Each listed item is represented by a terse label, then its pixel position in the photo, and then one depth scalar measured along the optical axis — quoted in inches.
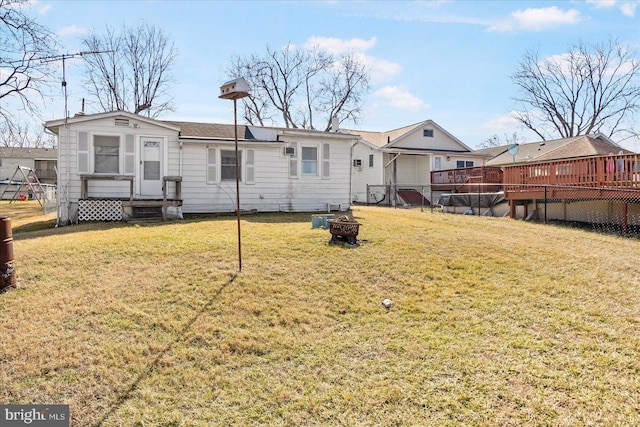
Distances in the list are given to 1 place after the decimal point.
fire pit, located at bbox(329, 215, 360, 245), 291.0
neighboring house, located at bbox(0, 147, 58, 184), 1422.2
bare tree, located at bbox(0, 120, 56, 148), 1622.5
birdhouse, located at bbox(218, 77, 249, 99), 232.1
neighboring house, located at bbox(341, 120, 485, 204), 852.0
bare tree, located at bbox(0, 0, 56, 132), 481.7
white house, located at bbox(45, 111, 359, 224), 429.1
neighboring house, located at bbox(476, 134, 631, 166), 738.6
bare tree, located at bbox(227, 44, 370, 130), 1269.7
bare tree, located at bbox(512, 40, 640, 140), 1259.8
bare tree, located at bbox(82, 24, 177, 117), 1059.0
